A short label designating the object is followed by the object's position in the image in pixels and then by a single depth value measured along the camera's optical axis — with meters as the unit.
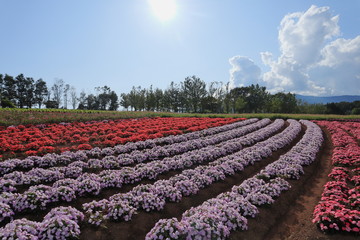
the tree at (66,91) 100.18
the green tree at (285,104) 90.31
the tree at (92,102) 108.82
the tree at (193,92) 92.09
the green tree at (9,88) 83.62
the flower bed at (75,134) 13.88
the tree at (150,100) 93.98
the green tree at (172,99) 97.00
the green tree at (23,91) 89.50
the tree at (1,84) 82.65
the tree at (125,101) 105.31
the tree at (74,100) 103.62
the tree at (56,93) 96.98
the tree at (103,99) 112.00
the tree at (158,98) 96.42
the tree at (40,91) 93.68
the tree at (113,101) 113.46
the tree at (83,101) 105.85
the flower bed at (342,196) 7.12
